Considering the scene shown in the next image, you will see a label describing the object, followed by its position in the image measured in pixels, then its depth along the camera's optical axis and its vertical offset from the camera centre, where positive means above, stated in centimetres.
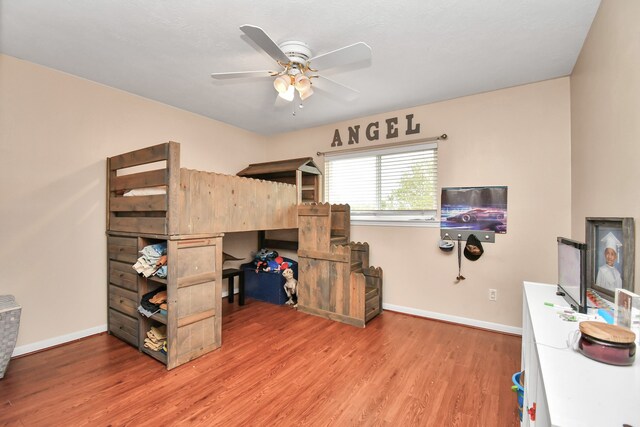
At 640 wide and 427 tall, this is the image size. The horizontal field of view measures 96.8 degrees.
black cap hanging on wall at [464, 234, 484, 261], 302 -37
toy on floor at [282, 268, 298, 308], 382 -96
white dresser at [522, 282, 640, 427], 69 -49
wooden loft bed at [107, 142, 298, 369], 227 -20
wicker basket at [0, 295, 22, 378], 201 -83
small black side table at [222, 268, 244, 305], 374 -90
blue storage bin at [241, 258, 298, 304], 388 -99
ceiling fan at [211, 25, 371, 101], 182 +106
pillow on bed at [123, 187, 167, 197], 250 +20
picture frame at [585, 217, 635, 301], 130 -20
